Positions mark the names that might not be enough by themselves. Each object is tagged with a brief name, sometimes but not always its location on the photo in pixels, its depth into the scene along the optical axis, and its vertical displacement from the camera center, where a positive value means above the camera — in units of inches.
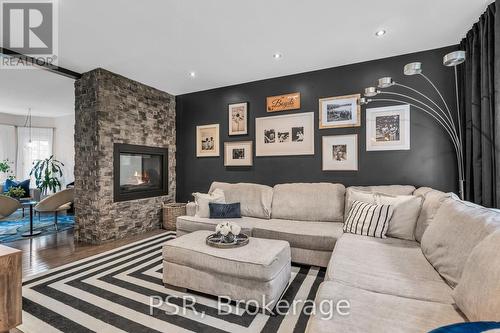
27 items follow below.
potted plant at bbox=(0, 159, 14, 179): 241.6 -0.7
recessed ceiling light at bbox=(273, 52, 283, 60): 121.6 +58.5
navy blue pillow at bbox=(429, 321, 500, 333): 28.4 -20.1
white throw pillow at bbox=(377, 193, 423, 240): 89.7 -19.9
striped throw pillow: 92.3 -22.0
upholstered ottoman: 71.8 -33.5
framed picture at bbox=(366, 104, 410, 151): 122.0 +20.5
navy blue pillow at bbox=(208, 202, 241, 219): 128.6 -24.5
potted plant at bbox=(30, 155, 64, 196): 236.2 -7.2
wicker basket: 167.5 -34.3
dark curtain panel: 81.0 +21.8
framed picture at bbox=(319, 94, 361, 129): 132.0 +31.7
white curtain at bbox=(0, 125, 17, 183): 246.7 +24.0
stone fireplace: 137.3 +7.7
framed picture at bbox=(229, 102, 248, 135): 161.2 +33.5
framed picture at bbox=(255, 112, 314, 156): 143.9 +20.3
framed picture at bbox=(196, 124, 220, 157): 172.7 +19.7
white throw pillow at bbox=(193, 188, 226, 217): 131.6 -19.4
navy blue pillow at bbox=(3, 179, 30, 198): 227.3 -17.2
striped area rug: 66.2 -44.9
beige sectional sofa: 40.4 -27.3
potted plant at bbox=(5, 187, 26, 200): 187.0 -20.6
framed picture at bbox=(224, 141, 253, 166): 160.9 +9.4
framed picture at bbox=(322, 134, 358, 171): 132.8 +8.1
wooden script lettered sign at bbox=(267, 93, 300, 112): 146.9 +41.1
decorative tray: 82.0 -27.2
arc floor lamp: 101.7 +30.0
